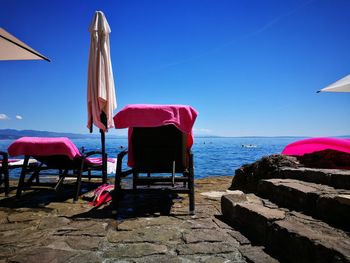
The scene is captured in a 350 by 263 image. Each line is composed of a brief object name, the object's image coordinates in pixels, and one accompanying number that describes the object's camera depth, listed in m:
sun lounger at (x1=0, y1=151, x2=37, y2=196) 5.01
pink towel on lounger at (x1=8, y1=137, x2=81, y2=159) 4.54
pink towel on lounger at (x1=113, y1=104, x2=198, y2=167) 3.74
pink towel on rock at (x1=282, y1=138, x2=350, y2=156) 4.71
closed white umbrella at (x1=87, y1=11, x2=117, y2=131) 5.12
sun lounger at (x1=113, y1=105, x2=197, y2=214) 3.76
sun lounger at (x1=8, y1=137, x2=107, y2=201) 4.54
